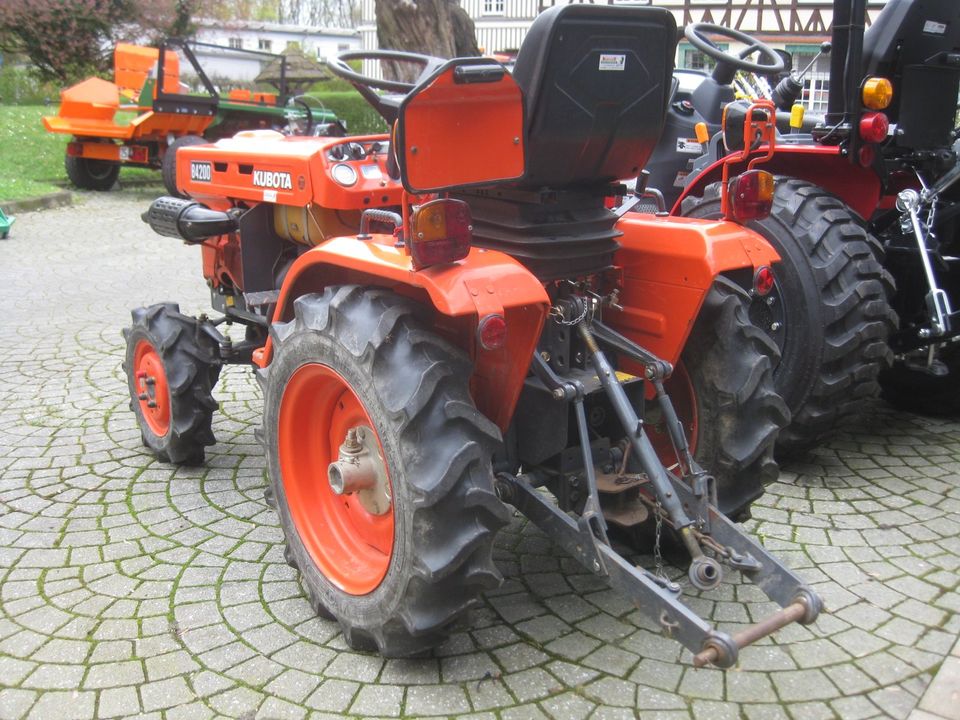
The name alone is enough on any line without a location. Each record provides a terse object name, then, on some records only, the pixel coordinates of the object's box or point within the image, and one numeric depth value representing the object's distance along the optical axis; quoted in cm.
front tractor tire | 402
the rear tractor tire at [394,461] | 240
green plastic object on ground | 1023
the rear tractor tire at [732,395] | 297
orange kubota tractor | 239
